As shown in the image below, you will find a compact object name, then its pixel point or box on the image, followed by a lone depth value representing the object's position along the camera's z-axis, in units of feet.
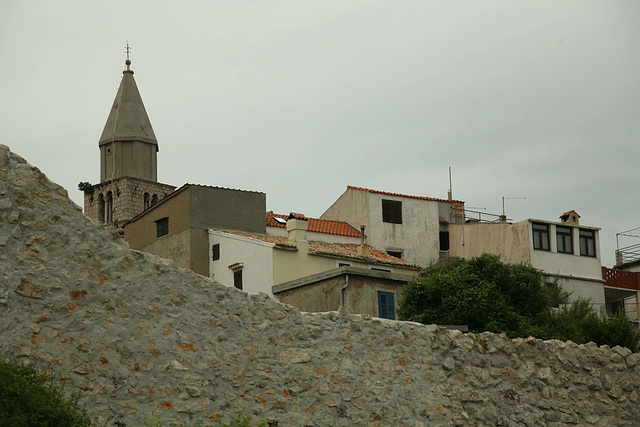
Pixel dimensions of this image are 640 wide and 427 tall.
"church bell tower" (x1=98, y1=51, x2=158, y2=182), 316.60
